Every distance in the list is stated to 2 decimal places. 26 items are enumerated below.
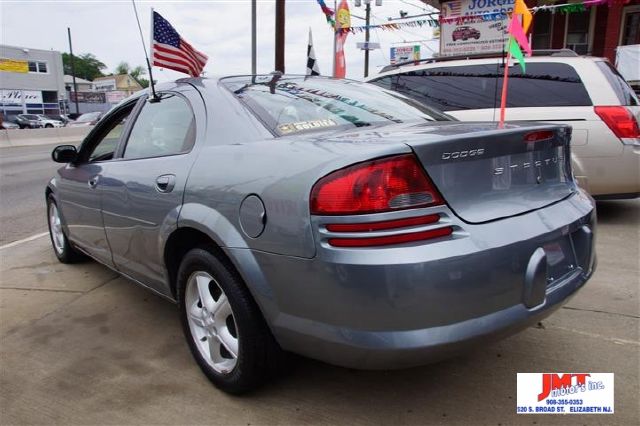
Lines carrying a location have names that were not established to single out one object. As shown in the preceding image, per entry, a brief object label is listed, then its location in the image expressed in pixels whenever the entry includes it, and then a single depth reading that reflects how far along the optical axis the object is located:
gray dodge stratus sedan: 1.87
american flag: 4.74
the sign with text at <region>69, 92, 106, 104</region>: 71.94
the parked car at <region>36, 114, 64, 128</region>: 43.10
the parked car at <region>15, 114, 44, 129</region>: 41.69
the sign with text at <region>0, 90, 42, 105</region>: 50.31
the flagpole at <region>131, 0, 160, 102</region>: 3.27
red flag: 17.64
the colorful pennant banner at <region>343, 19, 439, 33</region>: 17.05
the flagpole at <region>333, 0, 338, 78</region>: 17.77
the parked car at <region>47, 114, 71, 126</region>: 46.00
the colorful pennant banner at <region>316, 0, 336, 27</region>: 17.55
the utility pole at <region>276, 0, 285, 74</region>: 12.88
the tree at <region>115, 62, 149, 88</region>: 113.70
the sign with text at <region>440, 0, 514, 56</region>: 15.86
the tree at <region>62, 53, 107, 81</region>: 107.94
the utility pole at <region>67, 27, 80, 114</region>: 57.66
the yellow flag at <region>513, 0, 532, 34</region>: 4.13
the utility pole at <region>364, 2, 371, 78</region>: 21.46
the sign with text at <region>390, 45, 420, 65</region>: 37.72
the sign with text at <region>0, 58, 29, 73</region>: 52.09
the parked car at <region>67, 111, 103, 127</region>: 36.22
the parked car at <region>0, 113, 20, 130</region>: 35.55
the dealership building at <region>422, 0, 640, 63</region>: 15.52
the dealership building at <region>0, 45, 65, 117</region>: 51.91
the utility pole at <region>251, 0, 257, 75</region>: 13.21
